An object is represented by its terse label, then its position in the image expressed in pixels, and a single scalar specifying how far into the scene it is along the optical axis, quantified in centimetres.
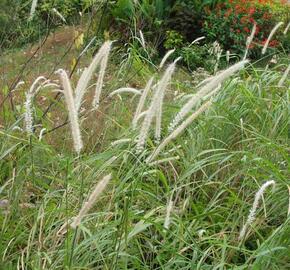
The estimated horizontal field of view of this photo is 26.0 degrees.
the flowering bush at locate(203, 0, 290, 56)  798
